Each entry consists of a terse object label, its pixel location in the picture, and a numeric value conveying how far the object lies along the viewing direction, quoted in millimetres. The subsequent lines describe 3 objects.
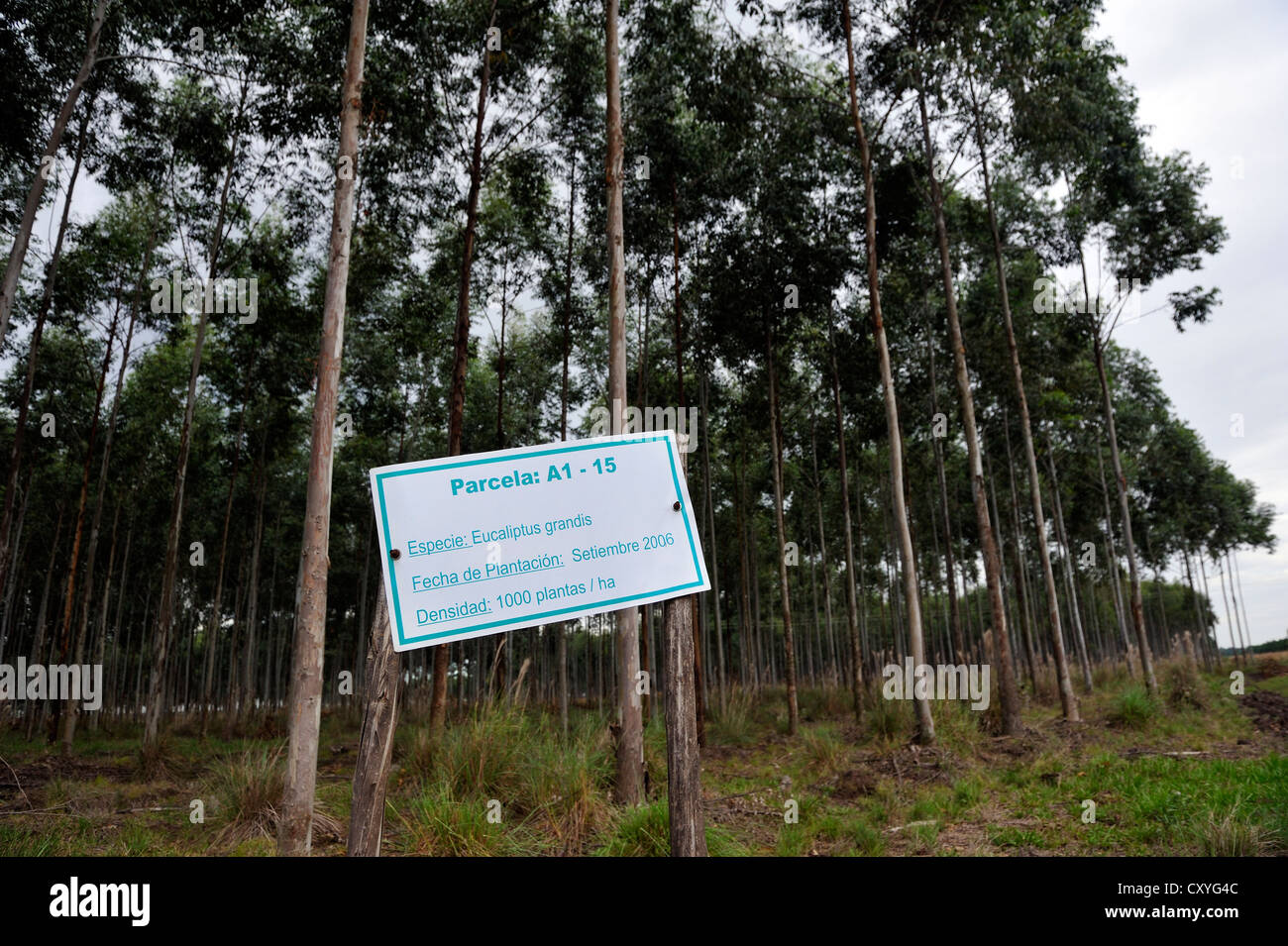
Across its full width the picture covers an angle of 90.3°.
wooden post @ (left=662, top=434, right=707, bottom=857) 2232
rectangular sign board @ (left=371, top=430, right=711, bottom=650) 2082
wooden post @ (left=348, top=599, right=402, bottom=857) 2080
